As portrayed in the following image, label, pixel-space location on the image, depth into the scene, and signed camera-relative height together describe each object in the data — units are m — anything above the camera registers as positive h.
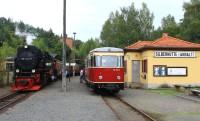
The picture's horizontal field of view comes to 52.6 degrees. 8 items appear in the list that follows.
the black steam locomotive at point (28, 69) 14.86 -0.10
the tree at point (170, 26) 40.14 +9.13
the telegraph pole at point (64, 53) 14.57 +1.05
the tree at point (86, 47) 49.98 +5.14
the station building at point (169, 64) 16.53 +0.28
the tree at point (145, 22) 40.11 +9.05
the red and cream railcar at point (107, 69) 12.84 -0.08
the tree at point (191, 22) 35.22 +8.21
